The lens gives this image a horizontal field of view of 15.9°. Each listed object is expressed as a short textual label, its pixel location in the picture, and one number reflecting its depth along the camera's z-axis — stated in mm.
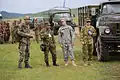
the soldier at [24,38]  14891
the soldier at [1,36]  31375
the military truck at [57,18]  35594
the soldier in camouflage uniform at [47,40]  15611
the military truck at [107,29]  15984
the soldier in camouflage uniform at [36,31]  30339
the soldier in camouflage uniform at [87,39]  15860
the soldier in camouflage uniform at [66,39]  15781
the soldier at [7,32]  31719
